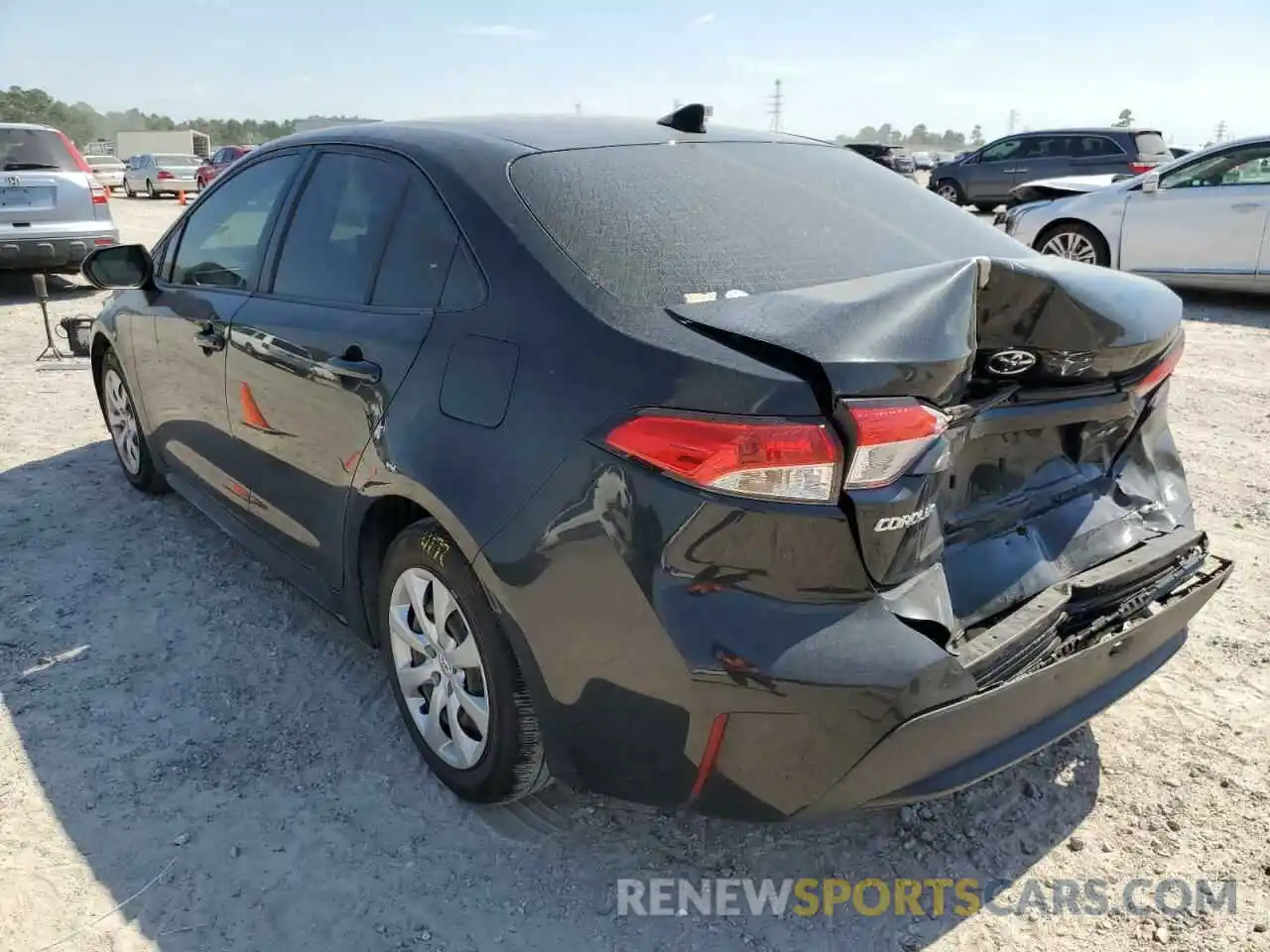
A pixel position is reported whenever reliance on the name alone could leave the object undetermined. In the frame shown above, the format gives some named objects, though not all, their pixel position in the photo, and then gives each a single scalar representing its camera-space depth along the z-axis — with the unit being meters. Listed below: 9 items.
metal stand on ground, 7.38
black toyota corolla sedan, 1.80
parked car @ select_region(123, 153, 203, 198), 29.91
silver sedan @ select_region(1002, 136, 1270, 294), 8.87
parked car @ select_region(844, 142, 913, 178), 29.77
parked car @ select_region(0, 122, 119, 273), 9.41
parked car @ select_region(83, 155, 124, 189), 32.09
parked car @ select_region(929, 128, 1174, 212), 16.84
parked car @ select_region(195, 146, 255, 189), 27.72
